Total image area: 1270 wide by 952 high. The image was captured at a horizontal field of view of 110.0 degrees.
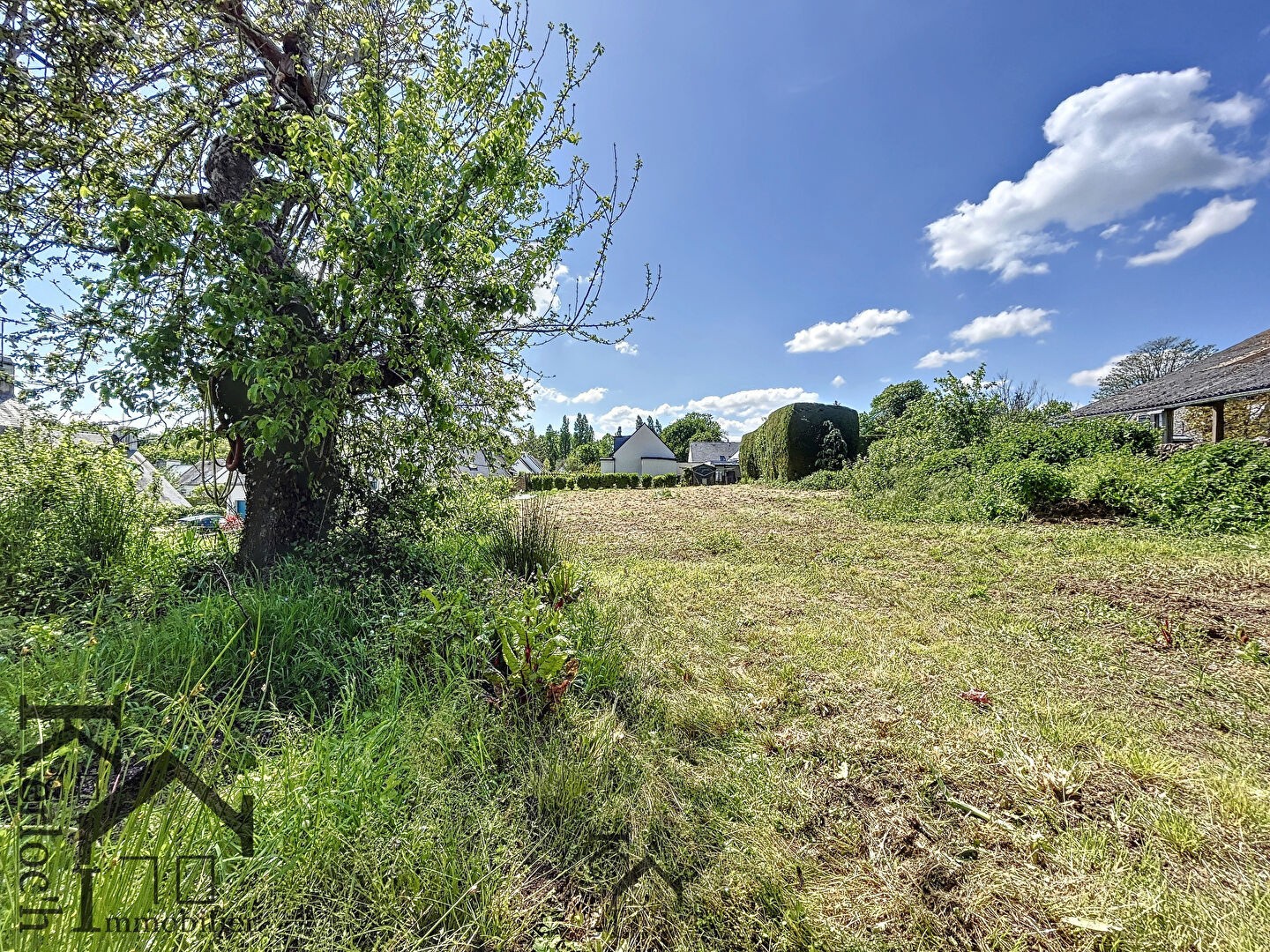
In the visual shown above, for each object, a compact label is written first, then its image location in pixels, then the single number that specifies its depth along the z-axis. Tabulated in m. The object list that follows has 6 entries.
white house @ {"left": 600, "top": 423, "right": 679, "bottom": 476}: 39.91
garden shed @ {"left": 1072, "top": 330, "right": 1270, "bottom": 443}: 9.12
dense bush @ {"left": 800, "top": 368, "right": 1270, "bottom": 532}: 5.73
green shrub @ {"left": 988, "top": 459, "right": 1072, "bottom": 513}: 6.94
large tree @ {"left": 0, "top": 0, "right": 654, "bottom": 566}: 2.56
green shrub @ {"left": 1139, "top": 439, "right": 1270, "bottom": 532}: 5.35
